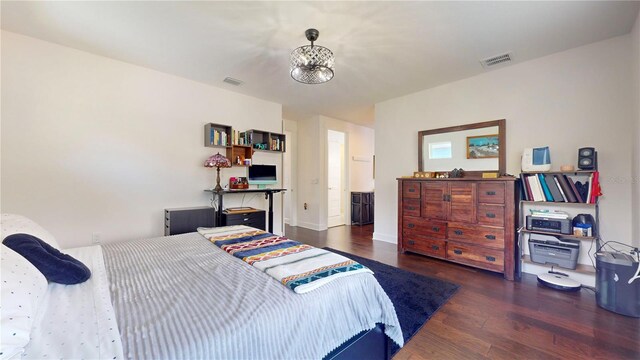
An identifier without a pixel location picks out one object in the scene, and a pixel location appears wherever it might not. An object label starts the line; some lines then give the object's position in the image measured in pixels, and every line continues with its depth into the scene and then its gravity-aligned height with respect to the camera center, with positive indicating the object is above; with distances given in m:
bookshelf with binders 2.49 -0.21
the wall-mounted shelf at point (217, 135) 3.67 +0.66
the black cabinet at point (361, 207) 5.97 -0.65
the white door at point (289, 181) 6.02 -0.03
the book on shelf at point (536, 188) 2.72 -0.09
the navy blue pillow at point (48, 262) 1.14 -0.38
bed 0.78 -0.50
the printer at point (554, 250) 2.55 -0.74
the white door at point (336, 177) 6.07 +0.07
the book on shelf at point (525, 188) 2.78 -0.09
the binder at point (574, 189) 2.52 -0.09
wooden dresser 2.81 -0.50
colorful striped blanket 1.22 -0.47
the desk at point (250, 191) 3.59 -0.26
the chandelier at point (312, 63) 2.20 +1.03
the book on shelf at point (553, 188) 2.62 -0.08
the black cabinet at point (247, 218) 3.47 -0.55
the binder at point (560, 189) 2.59 -0.09
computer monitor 4.12 +0.08
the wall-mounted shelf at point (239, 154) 3.91 +0.40
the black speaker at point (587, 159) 2.43 +0.20
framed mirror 3.22 +0.44
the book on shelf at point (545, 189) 2.67 -0.10
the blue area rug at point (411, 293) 1.96 -1.08
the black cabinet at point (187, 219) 3.14 -0.51
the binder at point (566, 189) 2.56 -0.09
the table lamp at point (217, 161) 3.49 +0.25
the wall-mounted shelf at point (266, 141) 4.17 +0.67
